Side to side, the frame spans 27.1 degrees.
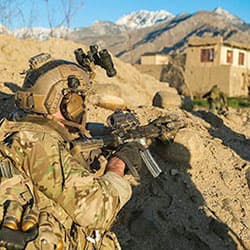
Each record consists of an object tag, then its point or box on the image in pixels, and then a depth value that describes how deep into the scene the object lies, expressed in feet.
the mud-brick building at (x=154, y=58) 120.98
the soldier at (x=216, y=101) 44.01
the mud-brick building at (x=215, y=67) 91.15
